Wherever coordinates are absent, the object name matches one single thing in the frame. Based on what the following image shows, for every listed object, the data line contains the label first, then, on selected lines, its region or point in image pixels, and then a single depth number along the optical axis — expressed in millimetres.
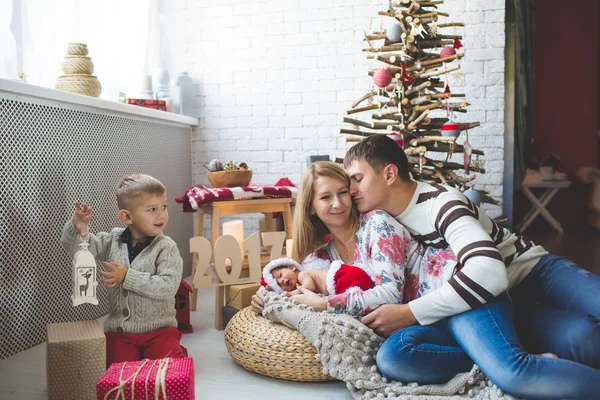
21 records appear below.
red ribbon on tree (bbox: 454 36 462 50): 2830
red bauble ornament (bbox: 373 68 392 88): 2766
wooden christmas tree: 2814
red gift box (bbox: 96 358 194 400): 1474
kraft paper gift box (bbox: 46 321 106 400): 1734
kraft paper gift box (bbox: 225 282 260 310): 2543
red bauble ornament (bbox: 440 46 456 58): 2836
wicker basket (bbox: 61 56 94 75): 2744
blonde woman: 1854
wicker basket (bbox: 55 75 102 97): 2705
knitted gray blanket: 1732
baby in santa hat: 1945
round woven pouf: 1907
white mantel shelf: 2168
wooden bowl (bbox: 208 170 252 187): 3012
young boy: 2047
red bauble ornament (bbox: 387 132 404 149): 2725
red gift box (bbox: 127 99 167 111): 3486
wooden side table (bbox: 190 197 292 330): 2918
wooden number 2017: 2490
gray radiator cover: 2182
